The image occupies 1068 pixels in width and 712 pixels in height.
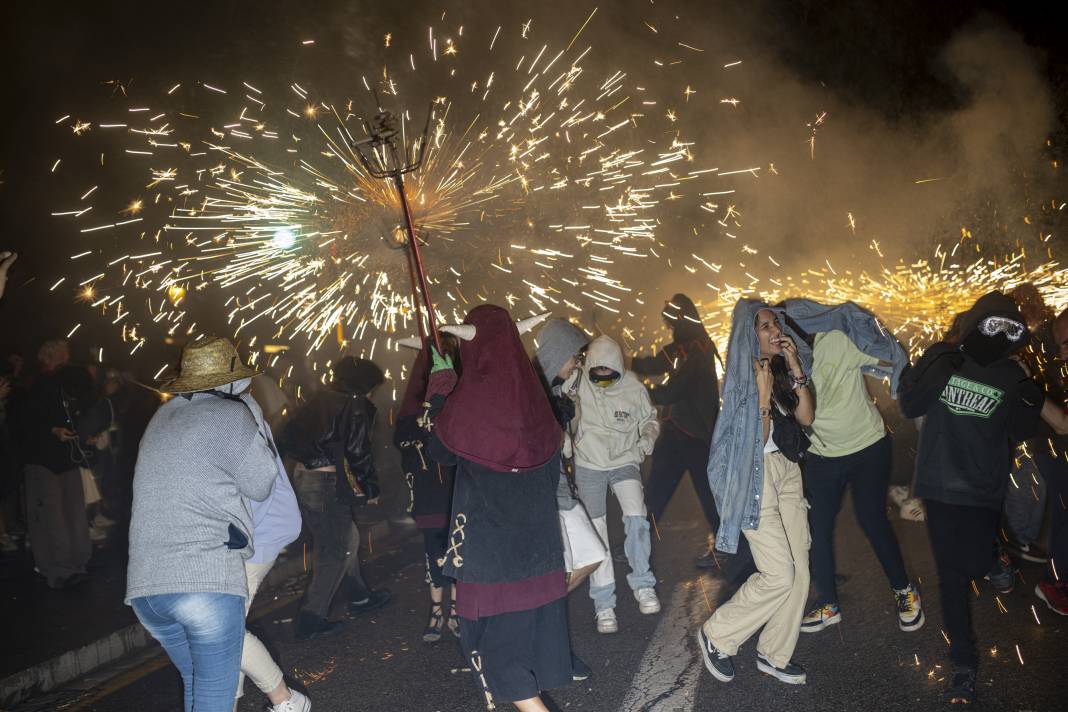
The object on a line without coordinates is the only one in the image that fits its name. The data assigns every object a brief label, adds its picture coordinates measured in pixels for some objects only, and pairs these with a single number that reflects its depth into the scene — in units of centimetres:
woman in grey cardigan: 318
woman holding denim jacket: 406
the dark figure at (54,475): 675
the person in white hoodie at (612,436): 554
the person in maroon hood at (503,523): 340
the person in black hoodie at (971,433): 382
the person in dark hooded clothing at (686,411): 625
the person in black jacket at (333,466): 545
